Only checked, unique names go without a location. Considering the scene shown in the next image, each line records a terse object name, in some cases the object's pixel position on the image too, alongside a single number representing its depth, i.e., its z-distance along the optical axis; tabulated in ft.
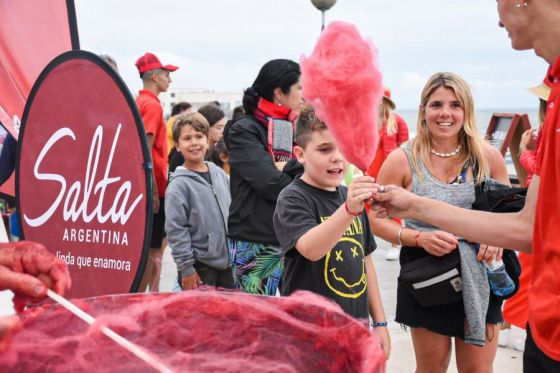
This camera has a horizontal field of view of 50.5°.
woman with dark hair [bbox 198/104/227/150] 18.22
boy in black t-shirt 7.13
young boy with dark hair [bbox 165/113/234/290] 10.84
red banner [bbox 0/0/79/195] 7.86
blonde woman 8.34
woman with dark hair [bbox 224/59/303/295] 9.70
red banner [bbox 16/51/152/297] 5.87
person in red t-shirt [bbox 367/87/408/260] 18.80
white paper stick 2.81
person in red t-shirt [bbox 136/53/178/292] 13.62
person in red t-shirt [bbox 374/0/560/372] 4.98
